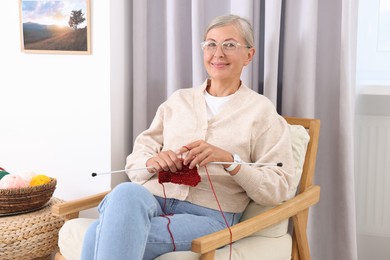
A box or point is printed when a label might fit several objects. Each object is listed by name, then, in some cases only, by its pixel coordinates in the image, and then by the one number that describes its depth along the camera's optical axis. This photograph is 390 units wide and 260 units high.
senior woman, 1.61
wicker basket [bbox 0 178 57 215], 2.09
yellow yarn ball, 2.18
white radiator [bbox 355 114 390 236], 2.33
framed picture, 2.28
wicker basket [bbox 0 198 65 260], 2.04
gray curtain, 2.17
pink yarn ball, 2.12
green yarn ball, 2.24
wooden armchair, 1.52
